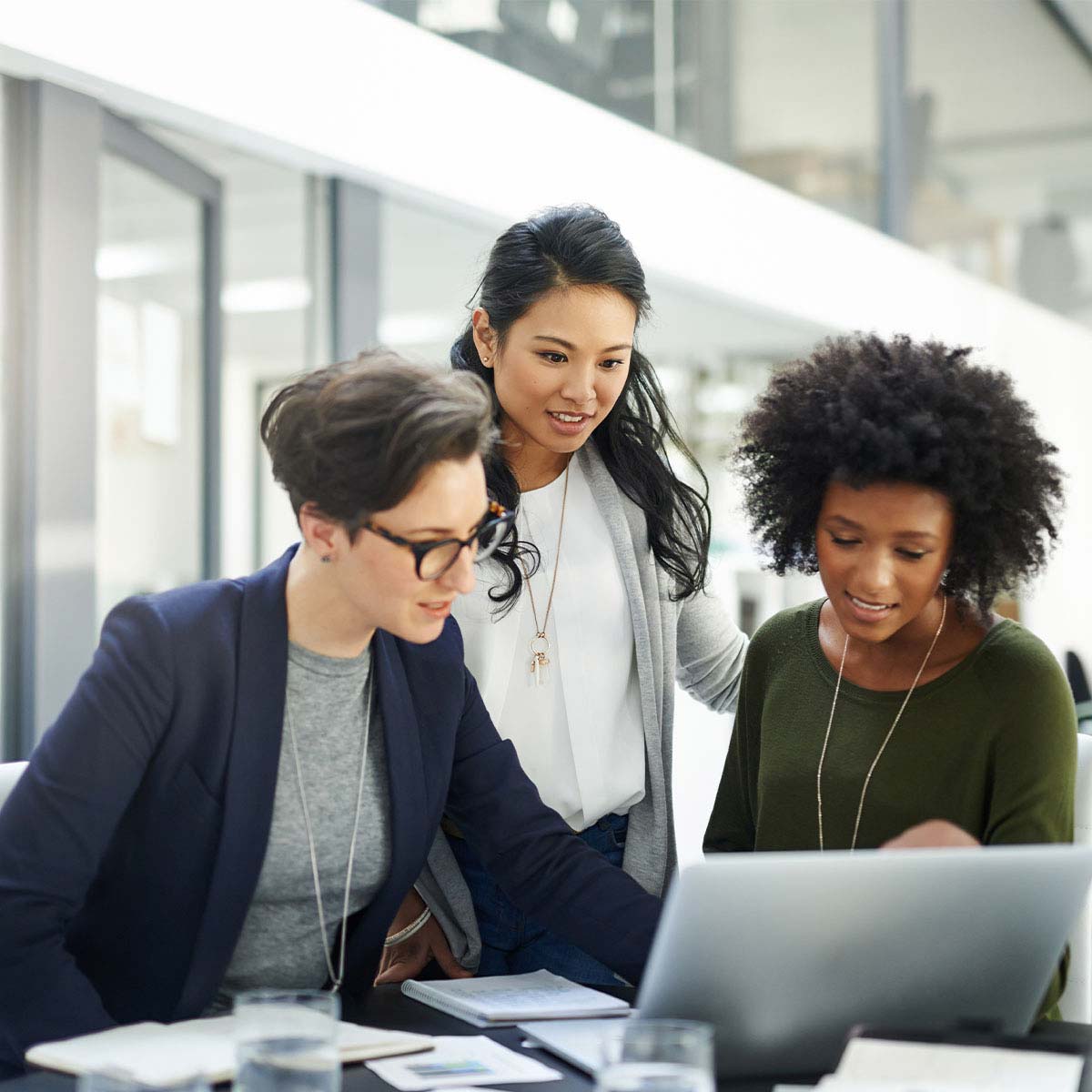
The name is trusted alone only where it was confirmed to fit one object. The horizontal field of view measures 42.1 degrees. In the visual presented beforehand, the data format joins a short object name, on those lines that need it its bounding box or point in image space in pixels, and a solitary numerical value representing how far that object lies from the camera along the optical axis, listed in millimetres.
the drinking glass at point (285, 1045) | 1079
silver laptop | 1130
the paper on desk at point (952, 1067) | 1134
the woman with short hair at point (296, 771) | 1417
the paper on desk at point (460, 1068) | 1263
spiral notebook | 1458
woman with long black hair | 1896
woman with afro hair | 1572
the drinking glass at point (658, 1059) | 1006
